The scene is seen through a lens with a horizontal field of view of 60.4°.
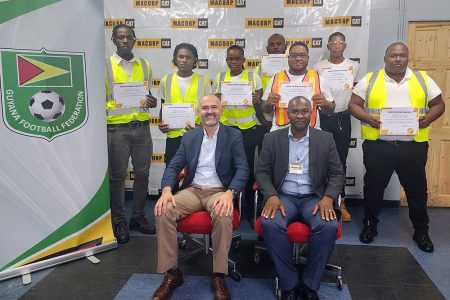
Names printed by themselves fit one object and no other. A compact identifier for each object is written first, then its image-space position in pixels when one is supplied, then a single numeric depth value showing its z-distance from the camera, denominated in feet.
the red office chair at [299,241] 8.61
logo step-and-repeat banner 15.07
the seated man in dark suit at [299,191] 8.56
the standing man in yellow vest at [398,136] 11.20
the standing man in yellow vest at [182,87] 12.09
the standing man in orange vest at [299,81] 11.16
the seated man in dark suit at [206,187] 8.87
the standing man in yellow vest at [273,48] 13.46
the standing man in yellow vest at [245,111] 12.76
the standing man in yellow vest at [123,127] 11.98
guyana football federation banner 9.41
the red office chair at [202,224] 9.18
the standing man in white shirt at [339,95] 13.00
